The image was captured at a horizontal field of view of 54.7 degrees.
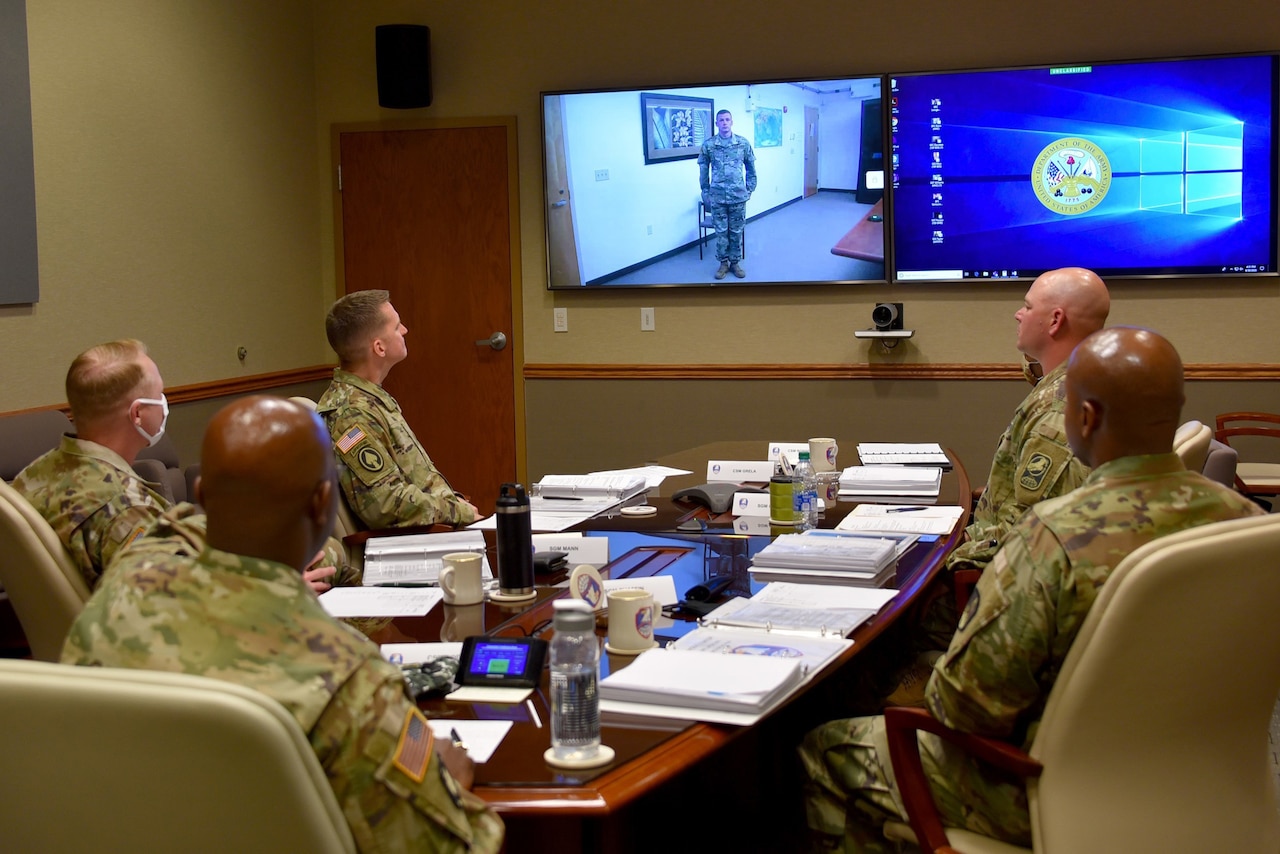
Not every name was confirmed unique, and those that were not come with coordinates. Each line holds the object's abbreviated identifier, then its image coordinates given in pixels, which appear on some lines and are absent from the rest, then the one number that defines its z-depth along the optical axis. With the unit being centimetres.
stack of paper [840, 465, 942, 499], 356
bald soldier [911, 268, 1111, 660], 298
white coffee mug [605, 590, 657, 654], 205
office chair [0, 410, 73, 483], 395
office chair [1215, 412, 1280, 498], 479
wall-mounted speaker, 593
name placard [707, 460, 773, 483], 380
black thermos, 240
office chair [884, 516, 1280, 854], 167
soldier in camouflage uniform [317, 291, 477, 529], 335
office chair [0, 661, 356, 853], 120
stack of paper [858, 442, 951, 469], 400
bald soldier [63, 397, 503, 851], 131
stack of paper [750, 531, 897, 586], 252
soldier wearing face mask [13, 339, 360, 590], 249
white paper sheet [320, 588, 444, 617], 234
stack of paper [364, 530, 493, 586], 263
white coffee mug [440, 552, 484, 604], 240
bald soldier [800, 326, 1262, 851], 179
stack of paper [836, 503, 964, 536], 305
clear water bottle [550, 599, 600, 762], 160
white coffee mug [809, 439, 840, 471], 383
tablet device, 188
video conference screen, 556
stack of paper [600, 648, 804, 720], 174
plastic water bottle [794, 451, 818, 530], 309
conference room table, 155
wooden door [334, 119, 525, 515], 612
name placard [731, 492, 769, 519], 330
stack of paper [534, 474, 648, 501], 356
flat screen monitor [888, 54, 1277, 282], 515
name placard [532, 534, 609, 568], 276
